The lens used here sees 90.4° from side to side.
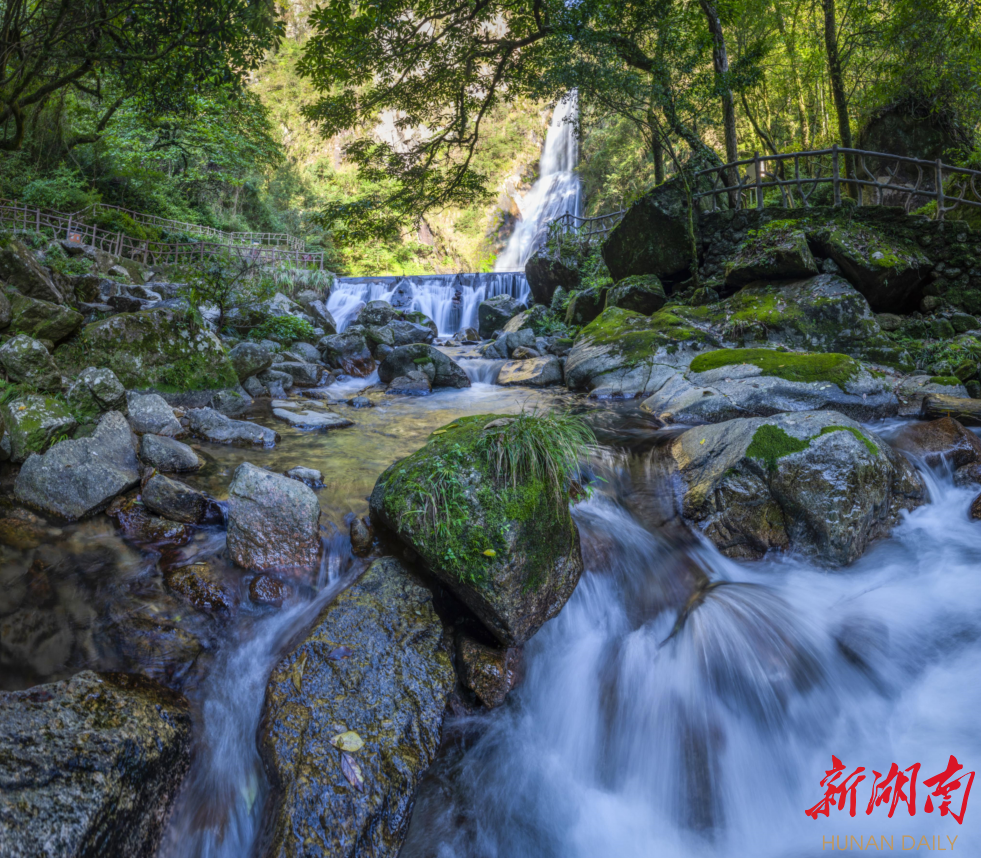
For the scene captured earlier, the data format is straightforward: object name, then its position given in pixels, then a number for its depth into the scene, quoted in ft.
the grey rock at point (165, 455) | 14.01
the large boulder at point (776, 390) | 19.53
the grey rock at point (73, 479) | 11.51
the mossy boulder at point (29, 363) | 14.99
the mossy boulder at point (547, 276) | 49.88
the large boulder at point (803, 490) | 11.78
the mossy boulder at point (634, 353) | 26.50
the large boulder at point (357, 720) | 6.57
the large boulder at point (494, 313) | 56.08
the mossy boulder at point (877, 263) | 27.99
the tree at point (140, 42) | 14.64
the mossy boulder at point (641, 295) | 34.81
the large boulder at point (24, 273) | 18.10
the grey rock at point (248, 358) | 25.08
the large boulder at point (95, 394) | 15.48
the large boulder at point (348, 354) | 34.96
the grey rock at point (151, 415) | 16.08
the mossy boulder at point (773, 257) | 28.70
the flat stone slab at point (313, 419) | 20.84
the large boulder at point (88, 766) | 5.22
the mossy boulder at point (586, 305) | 40.14
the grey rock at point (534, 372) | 31.63
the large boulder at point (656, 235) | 35.50
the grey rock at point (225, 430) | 17.57
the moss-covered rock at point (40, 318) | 16.72
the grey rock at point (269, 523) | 10.45
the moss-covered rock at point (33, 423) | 12.98
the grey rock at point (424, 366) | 31.45
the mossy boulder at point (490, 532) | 8.96
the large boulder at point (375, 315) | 49.92
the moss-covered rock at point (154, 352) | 18.24
